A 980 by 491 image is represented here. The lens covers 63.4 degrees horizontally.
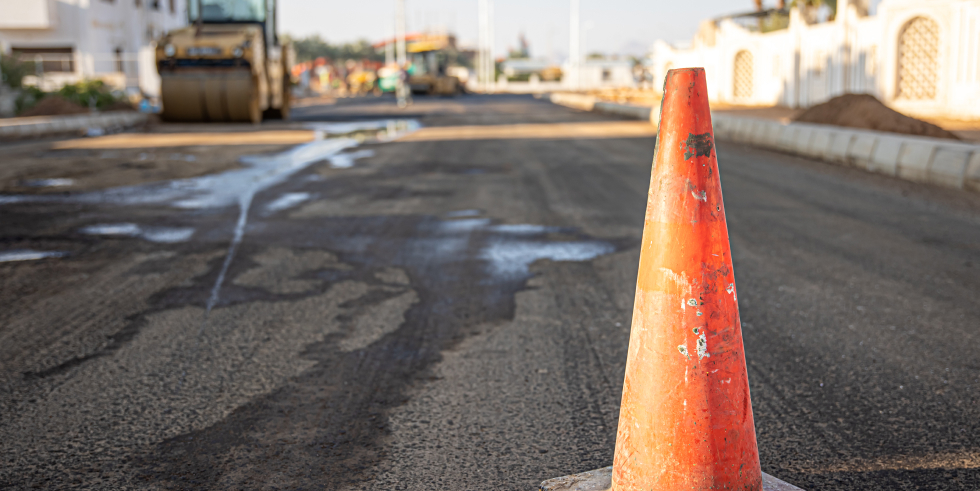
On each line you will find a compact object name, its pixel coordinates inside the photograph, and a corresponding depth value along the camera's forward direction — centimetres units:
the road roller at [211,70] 1877
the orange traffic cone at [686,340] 205
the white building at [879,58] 1867
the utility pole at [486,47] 9119
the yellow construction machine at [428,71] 5442
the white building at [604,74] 9899
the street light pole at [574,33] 6781
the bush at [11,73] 2222
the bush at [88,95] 2322
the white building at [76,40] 3328
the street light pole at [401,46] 3739
